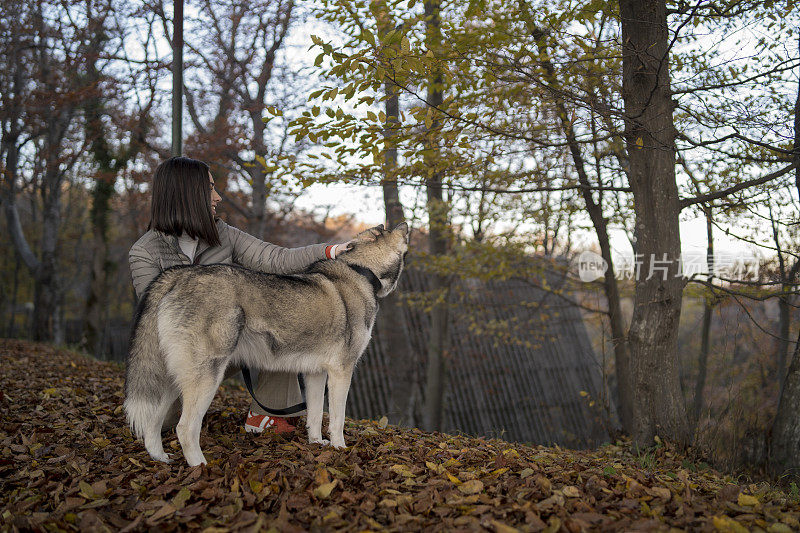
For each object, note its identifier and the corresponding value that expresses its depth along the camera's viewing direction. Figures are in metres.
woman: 4.11
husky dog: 3.61
